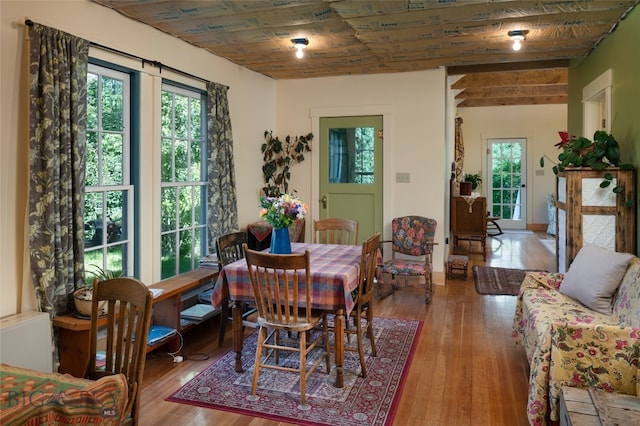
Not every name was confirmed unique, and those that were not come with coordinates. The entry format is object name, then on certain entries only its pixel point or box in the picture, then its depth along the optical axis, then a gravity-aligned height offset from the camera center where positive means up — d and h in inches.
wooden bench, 115.7 -32.6
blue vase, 131.7 -11.0
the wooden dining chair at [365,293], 122.5 -25.0
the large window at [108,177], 133.9 +7.3
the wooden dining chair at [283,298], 106.4 -22.9
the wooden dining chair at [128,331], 71.0 -20.5
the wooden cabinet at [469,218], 305.0 -10.5
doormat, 215.3 -39.0
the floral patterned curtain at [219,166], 181.3 +13.9
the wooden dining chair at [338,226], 169.5 -8.7
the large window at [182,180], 164.4 +8.0
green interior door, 232.5 +15.6
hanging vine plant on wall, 233.0 +22.0
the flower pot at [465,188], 330.0 +9.7
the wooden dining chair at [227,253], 146.7 -16.6
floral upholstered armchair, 201.6 -20.2
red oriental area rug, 105.2 -46.6
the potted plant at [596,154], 145.4 +15.0
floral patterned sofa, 88.6 -30.4
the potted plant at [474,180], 397.4 +19.1
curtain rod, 125.7 +44.3
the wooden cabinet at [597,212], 143.7 -3.1
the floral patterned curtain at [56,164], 110.7 +9.0
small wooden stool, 238.5 -32.2
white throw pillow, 120.5 -19.7
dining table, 115.8 -22.1
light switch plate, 226.7 +11.6
